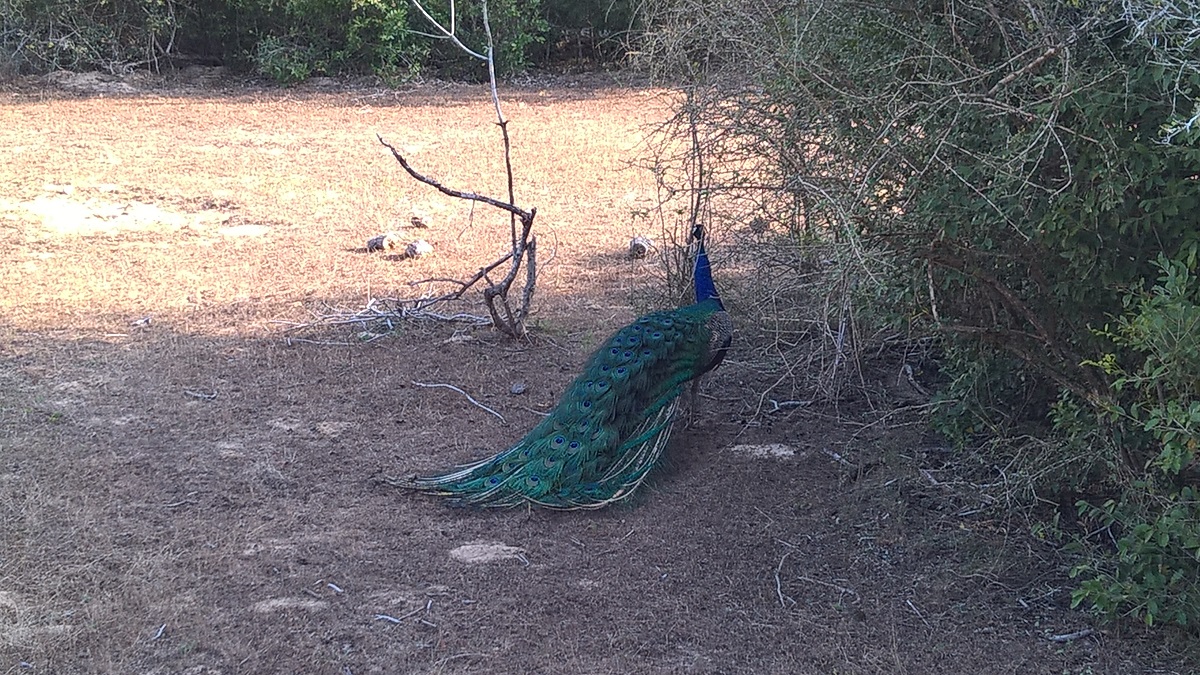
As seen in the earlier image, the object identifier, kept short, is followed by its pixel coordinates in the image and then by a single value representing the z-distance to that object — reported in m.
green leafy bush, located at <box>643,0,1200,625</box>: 3.20
